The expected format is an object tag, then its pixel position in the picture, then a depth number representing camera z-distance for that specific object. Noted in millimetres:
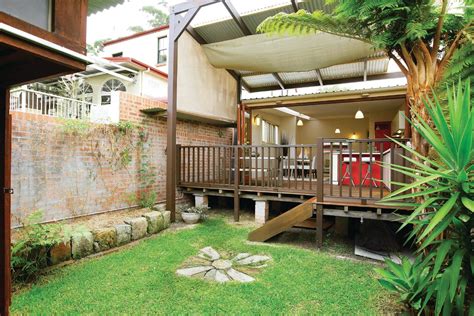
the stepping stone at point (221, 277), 3586
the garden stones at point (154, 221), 5656
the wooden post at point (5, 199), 2514
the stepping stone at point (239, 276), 3590
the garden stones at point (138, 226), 5254
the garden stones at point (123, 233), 4934
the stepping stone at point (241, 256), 4405
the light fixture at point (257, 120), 11352
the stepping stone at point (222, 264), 4008
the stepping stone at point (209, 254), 4445
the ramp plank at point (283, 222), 4992
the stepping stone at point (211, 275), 3654
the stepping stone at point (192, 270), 3803
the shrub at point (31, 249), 3374
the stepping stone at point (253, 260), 4222
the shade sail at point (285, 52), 6215
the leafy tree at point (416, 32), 3045
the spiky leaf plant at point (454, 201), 2016
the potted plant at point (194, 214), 6589
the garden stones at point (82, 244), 4188
